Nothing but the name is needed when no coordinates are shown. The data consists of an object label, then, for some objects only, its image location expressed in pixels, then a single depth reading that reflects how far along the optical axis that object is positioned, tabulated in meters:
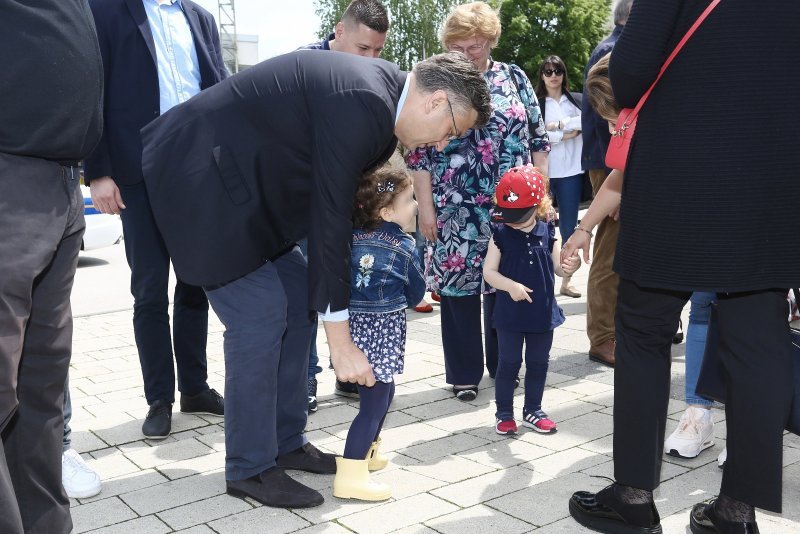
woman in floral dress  4.61
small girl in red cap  4.07
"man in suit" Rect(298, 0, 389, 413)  4.65
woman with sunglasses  7.85
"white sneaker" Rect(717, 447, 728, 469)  3.53
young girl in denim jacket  3.43
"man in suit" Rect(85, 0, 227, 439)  4.03
